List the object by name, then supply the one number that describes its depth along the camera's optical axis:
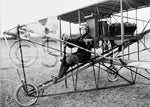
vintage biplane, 5.63
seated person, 5.95
